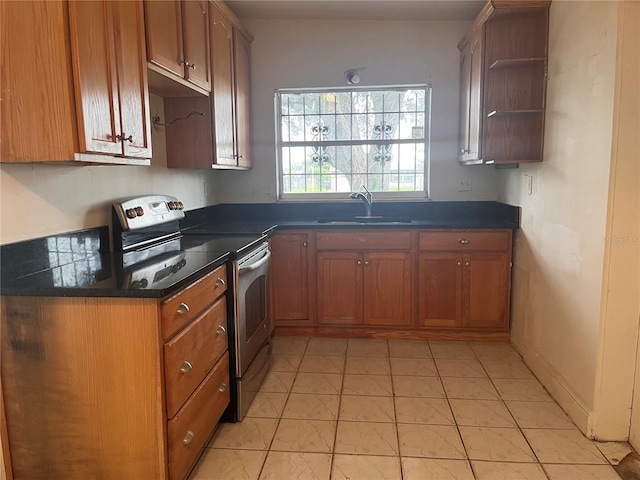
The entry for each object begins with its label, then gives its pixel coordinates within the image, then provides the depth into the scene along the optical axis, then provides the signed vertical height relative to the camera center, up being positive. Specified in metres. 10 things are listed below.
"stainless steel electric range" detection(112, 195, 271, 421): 2.12 -0.33
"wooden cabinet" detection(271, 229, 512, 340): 3.23 -0.70
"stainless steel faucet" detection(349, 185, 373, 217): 3.66 -0.11
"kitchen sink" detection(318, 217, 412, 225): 3.56 -0.28
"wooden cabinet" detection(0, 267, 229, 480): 1.52 -0.67
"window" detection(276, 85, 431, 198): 3.75 +0.36
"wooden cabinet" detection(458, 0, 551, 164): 2.73 +0.64
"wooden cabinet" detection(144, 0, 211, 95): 2.03 +0.71
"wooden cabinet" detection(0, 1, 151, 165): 1.47 +0.35
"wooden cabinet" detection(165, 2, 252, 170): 2.80 +0.45
